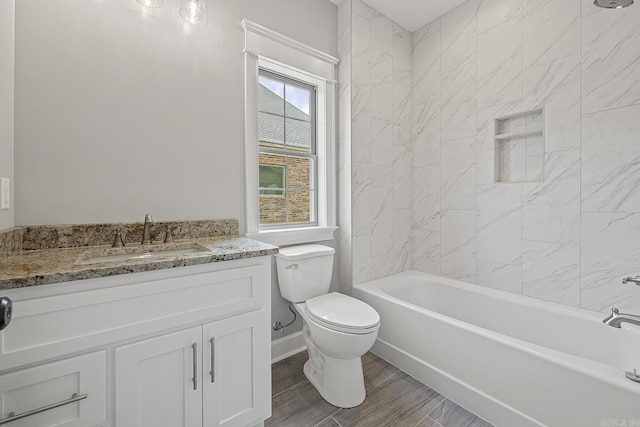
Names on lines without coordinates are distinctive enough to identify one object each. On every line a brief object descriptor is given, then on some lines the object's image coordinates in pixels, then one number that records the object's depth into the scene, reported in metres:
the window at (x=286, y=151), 2.08
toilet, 1.51
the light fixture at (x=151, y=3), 1.50
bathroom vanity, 0.84
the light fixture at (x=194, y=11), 1.62
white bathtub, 1.16
